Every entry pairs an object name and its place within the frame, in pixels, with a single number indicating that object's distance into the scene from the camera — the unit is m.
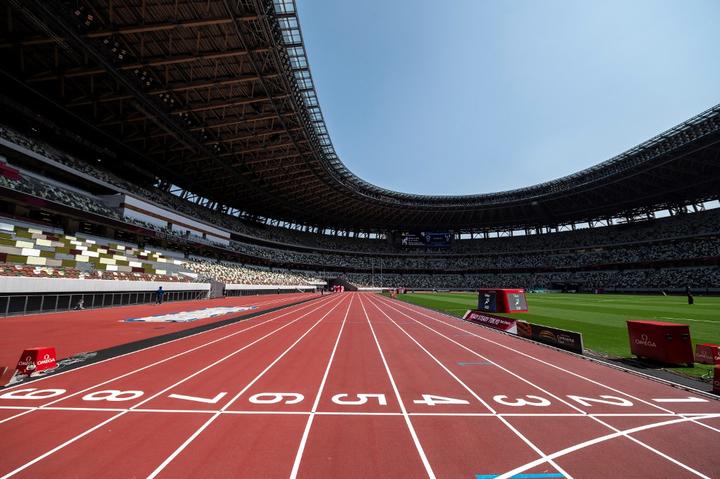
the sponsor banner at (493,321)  14.84
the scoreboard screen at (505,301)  21.67
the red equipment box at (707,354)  8.32
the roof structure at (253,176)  21.12
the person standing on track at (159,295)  27.87
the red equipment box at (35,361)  7.17
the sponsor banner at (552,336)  10.68
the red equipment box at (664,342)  8.67
